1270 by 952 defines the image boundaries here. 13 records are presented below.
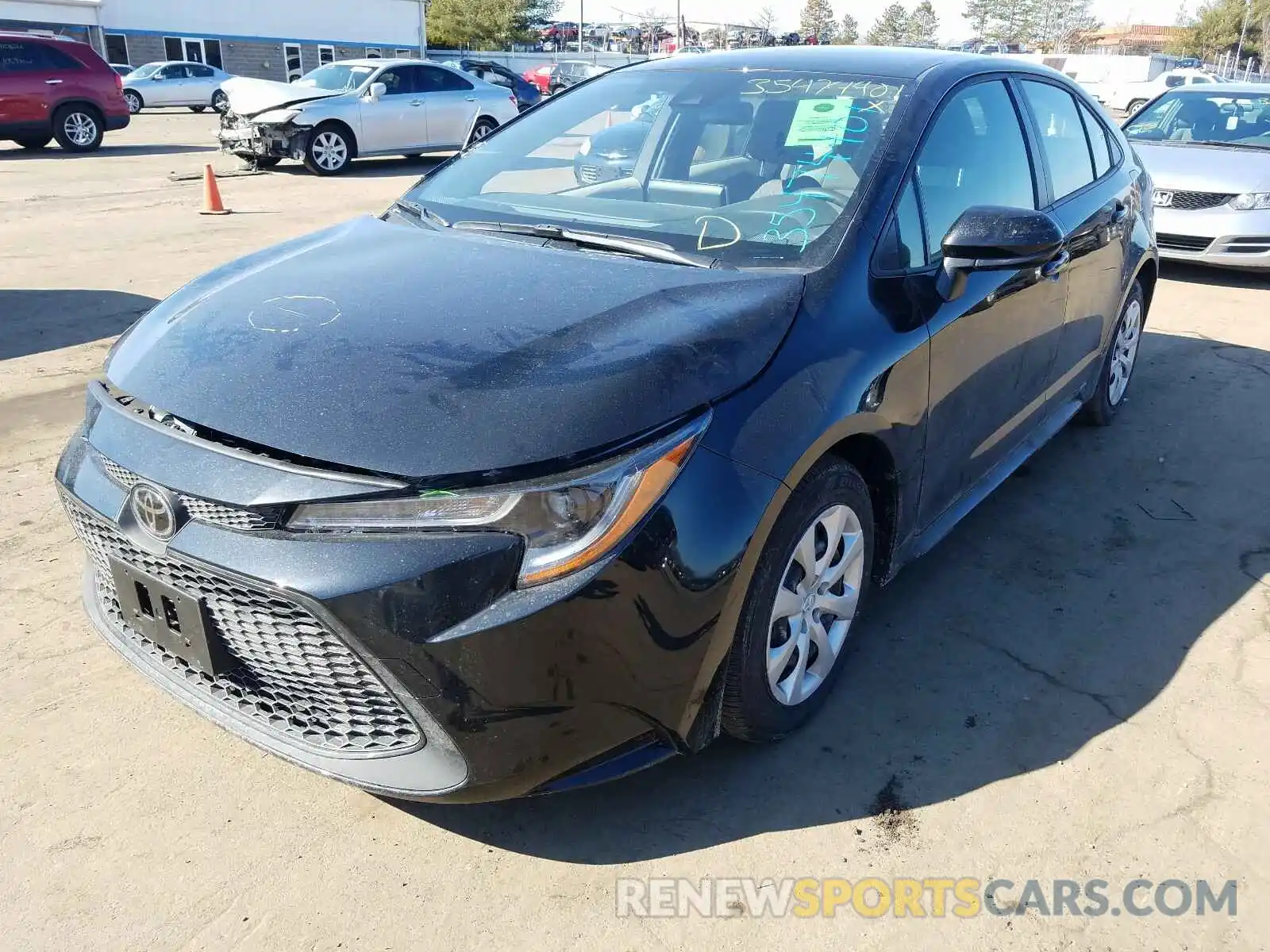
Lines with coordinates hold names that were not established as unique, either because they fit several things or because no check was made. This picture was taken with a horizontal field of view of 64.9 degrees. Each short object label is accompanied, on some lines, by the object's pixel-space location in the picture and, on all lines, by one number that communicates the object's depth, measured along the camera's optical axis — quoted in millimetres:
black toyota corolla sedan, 1918
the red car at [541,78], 32344
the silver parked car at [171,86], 28844
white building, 36375
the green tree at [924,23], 98625
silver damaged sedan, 13742
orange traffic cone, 10617
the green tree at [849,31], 86000
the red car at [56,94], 15805
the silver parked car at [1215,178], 7805
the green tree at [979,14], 98312
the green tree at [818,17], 97300
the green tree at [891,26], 92044
